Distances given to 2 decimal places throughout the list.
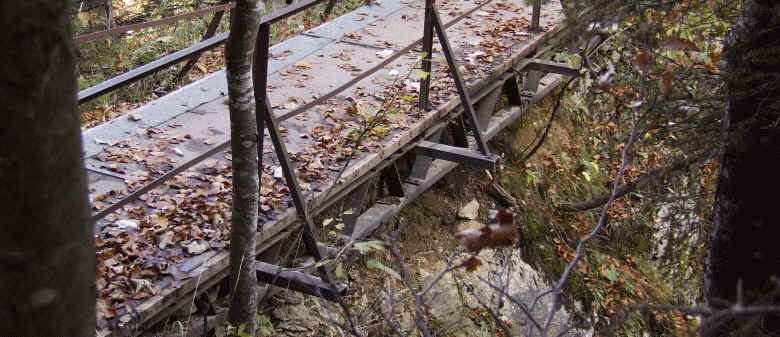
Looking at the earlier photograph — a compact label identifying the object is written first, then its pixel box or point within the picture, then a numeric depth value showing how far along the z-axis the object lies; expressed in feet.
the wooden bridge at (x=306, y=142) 11.91
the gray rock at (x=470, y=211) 21.32
